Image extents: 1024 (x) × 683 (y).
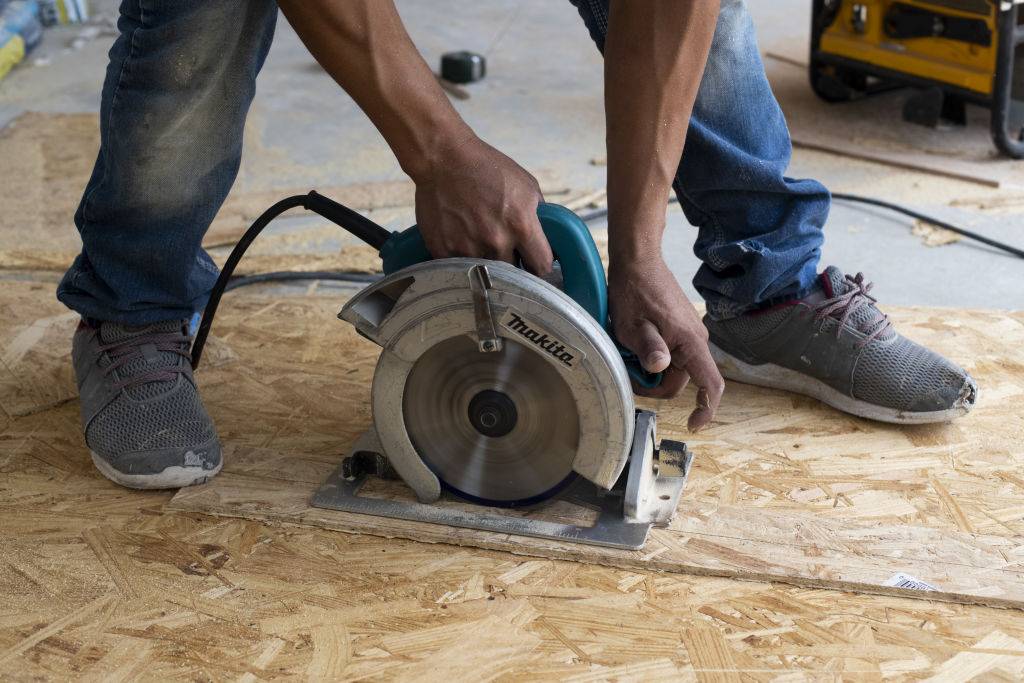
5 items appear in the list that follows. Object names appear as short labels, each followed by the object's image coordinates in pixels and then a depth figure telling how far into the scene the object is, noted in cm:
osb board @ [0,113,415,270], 274
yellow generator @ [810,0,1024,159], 296
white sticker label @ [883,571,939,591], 201
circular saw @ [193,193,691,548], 200
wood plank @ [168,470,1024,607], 202
